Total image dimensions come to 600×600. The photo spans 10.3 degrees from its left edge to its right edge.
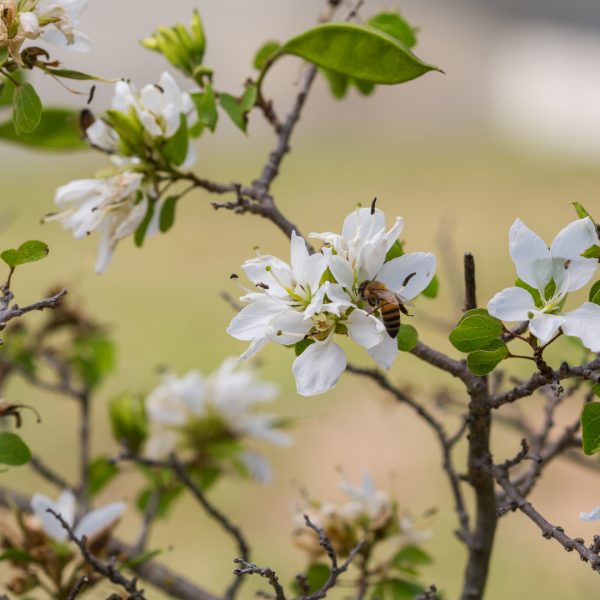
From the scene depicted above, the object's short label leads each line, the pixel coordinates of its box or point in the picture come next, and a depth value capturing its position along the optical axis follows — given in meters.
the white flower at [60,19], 0.76
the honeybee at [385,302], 0.72
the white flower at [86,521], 0.81
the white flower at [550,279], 0.71
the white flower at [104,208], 0.78
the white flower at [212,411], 0.97
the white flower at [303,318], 0.72
